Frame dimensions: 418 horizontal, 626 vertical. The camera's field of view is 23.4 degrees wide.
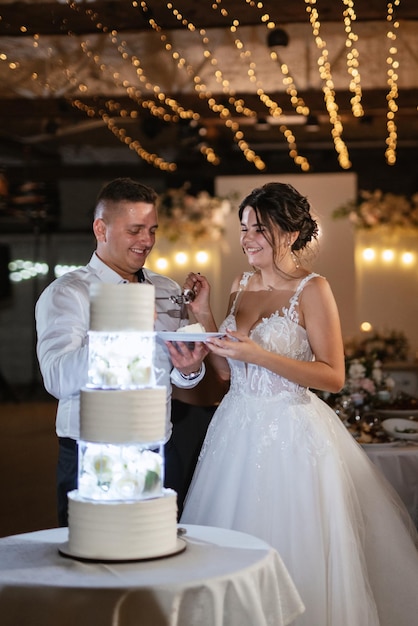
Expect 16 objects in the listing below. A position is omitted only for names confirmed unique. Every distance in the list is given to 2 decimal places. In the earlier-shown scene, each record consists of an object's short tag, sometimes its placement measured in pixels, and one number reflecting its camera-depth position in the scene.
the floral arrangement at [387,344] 9.63
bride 3.21
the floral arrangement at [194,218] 12.37
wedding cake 2.28
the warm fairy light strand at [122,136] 10.71
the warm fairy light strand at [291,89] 9.27
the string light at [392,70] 8.69
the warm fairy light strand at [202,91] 7.60
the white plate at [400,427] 4.47
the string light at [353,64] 7.45
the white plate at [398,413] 5.14
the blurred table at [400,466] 4.19
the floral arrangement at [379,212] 12.05
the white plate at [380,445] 4.29
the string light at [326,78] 7.43
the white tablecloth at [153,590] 2.10
